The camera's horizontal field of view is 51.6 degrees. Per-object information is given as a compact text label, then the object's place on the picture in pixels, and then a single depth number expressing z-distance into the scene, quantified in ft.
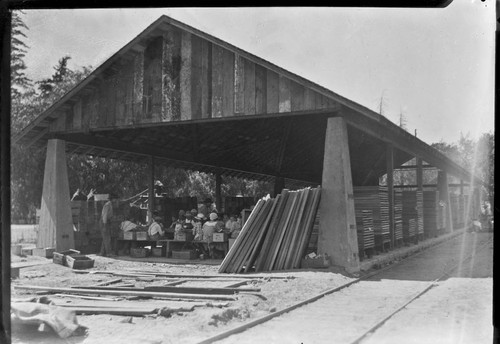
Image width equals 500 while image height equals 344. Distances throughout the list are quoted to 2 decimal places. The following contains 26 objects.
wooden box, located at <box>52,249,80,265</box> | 43.70
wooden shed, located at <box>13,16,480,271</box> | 40.37
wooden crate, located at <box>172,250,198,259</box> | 48.14
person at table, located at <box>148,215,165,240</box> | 49.93
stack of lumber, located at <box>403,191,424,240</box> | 64.87
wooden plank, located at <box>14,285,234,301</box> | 28.22
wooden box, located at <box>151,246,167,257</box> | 50.85
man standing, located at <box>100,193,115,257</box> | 49.57
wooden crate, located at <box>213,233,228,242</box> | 46.62
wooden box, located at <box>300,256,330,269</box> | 38.93
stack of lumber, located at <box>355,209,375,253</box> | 45.83
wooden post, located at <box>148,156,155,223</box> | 62.69
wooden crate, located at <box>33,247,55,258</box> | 46.65
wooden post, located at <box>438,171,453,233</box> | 84.99
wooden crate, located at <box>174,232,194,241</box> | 49.08
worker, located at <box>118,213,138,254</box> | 51.08
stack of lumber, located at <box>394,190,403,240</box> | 59.08
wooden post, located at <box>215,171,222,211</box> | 74.33
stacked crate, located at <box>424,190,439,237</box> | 75.10
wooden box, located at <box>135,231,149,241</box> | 50.57
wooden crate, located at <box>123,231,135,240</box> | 51.03
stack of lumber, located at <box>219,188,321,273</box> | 39.14
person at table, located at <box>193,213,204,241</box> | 48.42
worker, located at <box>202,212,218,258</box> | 47.16
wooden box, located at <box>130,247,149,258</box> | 50.17
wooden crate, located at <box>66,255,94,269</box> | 42.16
